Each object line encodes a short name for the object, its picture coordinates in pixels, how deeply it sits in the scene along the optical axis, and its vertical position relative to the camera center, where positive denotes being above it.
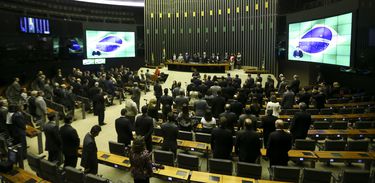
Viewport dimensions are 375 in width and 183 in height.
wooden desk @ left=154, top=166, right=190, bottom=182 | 4.48 -1.63
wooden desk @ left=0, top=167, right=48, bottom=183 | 4.55 -1.70
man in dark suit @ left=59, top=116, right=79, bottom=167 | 5.02 -1.25
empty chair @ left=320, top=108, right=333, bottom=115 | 8.48 -1.14
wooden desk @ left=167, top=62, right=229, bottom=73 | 18.33 +0.39
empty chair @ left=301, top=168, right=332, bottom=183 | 4.26 -1.56
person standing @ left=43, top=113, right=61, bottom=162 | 5.36 -1.20
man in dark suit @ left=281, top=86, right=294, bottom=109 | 8.66 -0.77
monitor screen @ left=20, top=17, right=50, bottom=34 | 13.95 +2.46
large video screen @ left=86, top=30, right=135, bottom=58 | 19.19 +2.07
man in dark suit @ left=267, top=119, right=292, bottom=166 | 4.81 -1.26
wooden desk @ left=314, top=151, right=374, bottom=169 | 5.21 -1.56
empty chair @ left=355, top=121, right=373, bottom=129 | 7.17 -1.30
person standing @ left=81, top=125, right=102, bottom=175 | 4.49 -1.29
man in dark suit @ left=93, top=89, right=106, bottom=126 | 9.39 -1.07
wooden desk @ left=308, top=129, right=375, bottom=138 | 6.58 -1.40
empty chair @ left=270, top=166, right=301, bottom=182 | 4.41 -1.56
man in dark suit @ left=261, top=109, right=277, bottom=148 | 6.01 -1.09
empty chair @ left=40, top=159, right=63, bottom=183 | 4.52 -1.58
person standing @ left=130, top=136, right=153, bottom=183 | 3.66 -1.15
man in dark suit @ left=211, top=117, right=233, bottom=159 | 5.11 -1.25
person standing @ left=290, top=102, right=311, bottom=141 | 6.20 -1.13
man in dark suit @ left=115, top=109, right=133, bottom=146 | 5.77 -1.15
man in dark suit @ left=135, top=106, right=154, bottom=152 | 5.69 -1.05
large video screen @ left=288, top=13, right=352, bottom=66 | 11.59 +1.52
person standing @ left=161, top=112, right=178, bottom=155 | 5.56 -1.21
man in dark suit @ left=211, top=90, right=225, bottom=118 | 8.08 -0.91
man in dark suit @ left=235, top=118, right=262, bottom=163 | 4.89 -1.24
